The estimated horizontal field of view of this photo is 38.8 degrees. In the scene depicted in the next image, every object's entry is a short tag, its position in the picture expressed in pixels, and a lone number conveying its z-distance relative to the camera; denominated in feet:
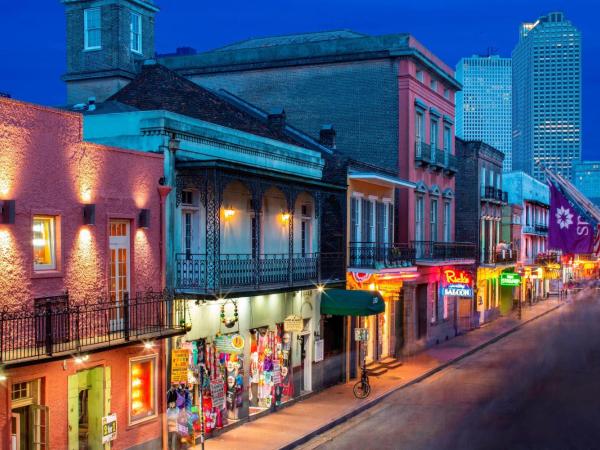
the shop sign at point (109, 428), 52.54
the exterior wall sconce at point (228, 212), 68.04
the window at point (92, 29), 114.32
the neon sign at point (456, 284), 120.98
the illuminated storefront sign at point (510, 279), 158.81
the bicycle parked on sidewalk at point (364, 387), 80.48
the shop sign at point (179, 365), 59.26
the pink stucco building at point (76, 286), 46.52
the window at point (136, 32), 117.39
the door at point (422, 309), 121.19
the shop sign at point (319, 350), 83.51
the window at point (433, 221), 127.47
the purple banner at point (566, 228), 124.57
